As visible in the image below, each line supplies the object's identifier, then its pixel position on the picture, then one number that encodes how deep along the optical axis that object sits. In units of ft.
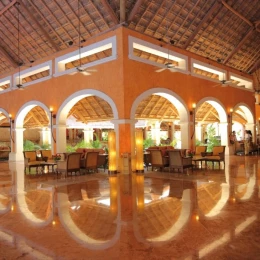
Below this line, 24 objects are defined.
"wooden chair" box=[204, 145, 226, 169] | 36.83
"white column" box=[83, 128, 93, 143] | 60.21
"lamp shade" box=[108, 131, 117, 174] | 33.24
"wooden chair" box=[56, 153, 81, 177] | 32.60
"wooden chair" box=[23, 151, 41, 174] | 36.52
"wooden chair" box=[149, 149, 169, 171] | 34.73
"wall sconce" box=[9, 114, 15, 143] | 52.90
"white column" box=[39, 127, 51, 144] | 67.96
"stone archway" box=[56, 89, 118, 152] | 39.51
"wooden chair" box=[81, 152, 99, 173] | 34.53
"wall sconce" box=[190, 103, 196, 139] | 44.73
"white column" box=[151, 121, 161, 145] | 64.59
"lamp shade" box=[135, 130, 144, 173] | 33.42
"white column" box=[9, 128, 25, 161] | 52.85
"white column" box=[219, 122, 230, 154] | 54.34
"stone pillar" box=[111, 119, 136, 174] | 34.53
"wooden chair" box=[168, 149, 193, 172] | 33.24
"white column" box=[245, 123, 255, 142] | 62.90
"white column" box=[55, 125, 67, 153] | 42.83
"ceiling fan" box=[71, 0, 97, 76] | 39.29
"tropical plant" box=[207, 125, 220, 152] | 53.85
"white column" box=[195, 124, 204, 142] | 76.07
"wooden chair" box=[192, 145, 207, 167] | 39.73
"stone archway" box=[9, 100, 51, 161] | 50.20
